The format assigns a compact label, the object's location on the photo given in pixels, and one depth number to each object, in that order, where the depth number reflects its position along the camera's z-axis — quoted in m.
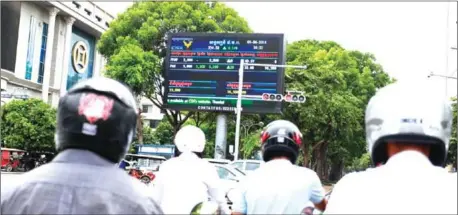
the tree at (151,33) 25.97
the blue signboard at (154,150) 29.27
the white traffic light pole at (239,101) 20.73
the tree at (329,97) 28.11
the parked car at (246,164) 16.30
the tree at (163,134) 48.47
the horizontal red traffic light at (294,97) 19.95
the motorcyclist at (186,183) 4.07
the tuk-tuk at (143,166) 18.19
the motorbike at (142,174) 17.84
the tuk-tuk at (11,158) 26.59
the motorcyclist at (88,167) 1.83
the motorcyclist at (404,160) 1.99
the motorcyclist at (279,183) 3.47
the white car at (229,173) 13.90
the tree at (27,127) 30.92
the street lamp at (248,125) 30.47
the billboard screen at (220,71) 22.47
